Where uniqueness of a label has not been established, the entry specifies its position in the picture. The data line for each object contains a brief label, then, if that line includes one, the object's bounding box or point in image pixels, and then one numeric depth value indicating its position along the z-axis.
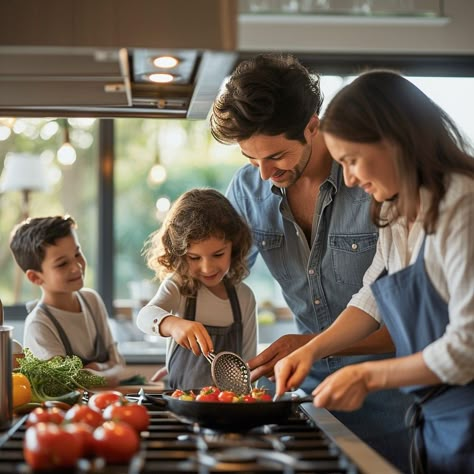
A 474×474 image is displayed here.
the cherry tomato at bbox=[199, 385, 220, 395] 1.88
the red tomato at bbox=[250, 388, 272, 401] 1.87
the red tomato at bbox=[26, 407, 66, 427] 1.54
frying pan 1.68
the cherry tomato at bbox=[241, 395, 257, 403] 1.75
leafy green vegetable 1.98
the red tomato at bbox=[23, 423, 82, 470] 1.25
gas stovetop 1.30
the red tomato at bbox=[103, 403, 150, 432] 1.60
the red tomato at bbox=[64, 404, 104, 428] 1.55
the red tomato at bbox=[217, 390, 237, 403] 1.78
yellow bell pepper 1.90
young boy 2.73
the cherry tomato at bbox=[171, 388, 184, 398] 1.91
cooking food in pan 1.78
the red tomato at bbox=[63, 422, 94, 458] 1.34
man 2.14
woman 1.57
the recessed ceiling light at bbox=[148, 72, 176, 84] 1.75
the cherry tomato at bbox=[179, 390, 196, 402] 1.83
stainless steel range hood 1.43
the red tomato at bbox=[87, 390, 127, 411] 1.76
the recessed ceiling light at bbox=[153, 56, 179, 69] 1.58
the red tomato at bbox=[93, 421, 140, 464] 1.35
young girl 2.48
